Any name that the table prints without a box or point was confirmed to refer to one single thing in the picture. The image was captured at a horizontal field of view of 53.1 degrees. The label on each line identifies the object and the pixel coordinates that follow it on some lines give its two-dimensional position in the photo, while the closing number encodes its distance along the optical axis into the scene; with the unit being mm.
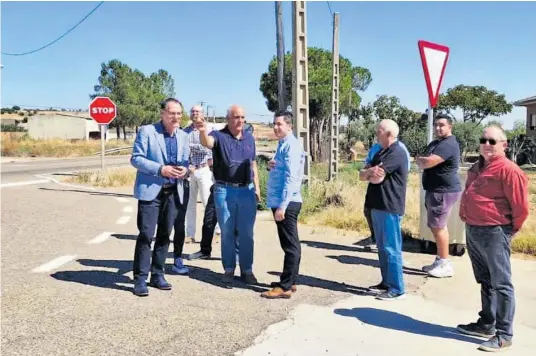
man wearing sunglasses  4043
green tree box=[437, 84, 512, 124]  48250
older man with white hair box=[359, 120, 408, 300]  5168
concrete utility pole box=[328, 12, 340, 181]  15666
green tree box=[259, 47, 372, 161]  33781
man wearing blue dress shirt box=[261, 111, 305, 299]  5156
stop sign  16062
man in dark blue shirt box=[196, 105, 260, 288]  5582
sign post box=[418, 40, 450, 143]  6316
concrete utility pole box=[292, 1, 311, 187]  10523
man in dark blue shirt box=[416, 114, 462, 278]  5891
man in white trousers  7262
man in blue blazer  5219
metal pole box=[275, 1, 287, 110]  11898
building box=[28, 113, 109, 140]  74562
